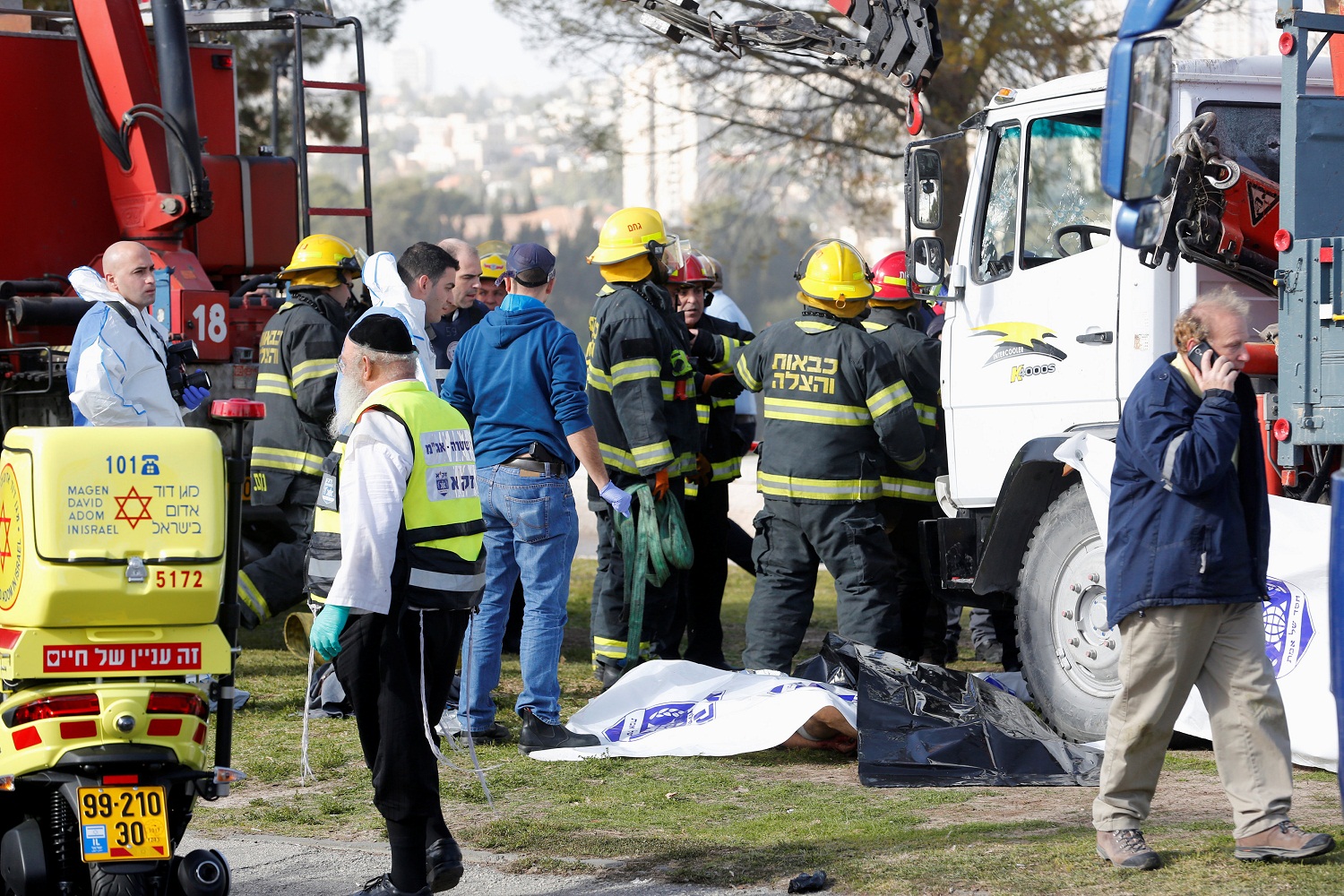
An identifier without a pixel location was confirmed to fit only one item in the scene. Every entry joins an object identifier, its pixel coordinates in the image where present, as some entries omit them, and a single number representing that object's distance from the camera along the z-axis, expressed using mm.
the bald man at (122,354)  12266
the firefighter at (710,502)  16109
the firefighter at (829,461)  13727
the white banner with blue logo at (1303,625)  10719
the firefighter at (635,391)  14203
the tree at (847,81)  30359
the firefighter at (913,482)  15641
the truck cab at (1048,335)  12258
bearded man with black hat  8430
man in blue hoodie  12539
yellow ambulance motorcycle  7523
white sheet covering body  12164
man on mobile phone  8789
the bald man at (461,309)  15477
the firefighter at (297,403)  15031
